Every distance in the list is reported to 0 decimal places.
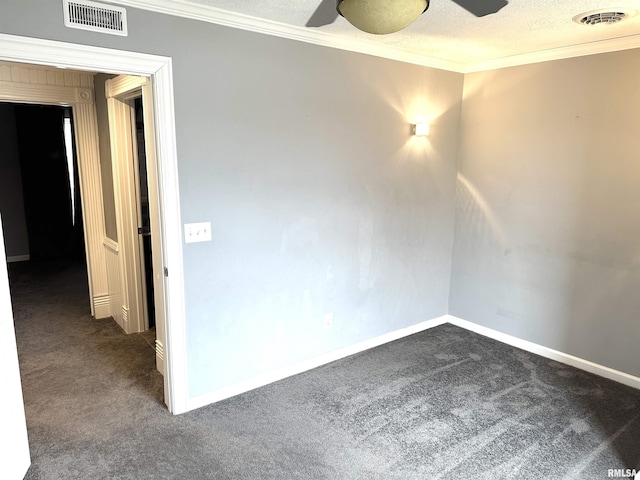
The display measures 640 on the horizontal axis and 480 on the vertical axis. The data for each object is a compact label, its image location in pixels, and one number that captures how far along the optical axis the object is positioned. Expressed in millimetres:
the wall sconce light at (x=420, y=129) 3582
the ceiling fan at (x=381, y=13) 1341
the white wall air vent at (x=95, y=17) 2059
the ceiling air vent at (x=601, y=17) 2402
